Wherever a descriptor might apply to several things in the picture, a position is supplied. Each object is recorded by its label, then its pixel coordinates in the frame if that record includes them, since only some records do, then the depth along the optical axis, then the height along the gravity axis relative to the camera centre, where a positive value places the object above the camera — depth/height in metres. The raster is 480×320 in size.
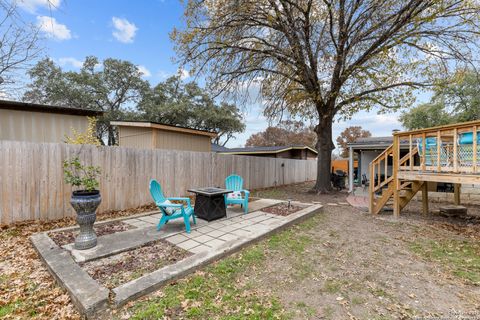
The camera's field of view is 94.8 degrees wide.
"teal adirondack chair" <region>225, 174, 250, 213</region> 6.10 -0.67
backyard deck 4.00 -0.04
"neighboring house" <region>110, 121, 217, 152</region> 9.43 +1.05
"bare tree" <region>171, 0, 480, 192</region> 7.08 +3.99
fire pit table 4.68 -0.99
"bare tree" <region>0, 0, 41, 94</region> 6.83 +3.50
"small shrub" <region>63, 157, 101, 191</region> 3.32 -0.35
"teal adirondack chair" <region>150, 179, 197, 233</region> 3.88 -0.90
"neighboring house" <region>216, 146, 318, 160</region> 16.05 +0.58
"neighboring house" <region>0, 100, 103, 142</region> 6.27 +1.15
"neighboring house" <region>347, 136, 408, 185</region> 10.13 +0.49
